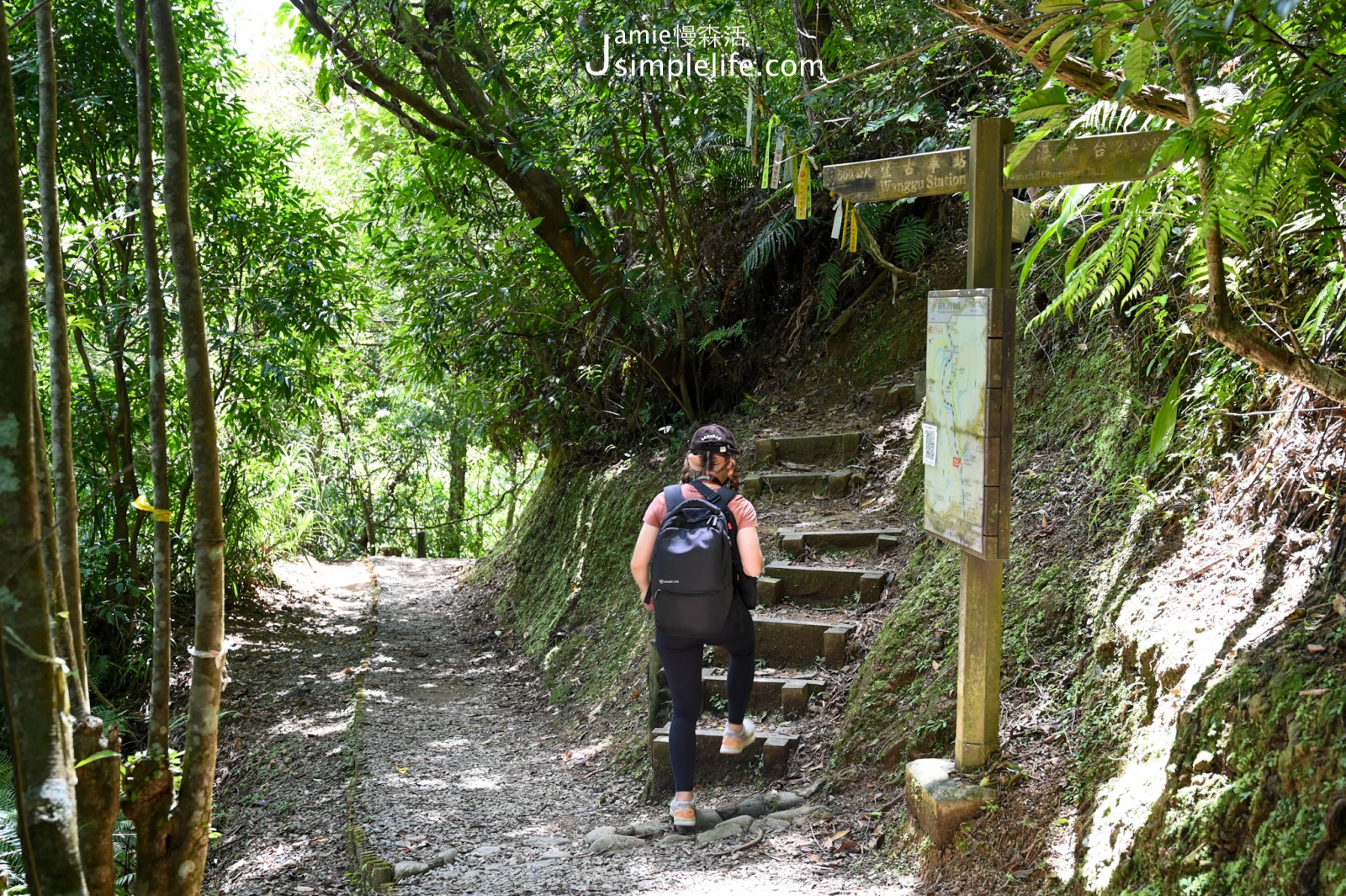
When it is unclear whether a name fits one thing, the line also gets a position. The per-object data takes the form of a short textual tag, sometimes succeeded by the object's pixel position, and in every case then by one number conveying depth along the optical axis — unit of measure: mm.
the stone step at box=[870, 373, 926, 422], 7777
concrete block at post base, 3504
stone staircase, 4980
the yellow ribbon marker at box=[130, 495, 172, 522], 2723
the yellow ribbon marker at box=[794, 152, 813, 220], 4659
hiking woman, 4336
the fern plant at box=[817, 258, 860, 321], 8477
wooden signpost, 3361
